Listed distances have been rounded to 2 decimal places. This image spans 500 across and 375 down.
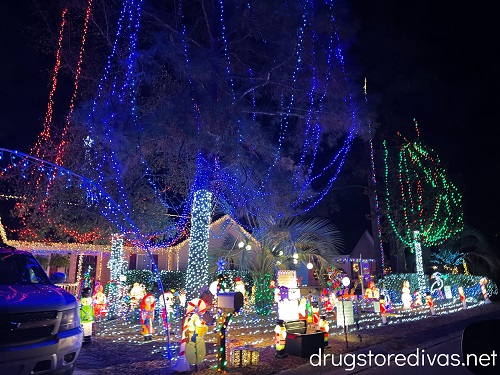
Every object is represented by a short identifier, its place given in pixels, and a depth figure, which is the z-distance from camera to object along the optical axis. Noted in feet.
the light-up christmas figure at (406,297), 56.24
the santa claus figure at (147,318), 32.14
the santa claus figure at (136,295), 42.73
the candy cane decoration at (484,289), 64.23
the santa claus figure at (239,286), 46.18
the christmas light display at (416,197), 71.92
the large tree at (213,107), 35.37
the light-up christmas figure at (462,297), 54.70
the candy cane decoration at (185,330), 21.44
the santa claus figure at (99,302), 42.70
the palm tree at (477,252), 82.43
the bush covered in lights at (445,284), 66.59
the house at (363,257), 112.78
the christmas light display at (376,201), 74.43
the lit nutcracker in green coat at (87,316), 30.27
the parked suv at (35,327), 14.23
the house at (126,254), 52.54
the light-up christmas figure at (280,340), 25.02
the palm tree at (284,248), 48.47
